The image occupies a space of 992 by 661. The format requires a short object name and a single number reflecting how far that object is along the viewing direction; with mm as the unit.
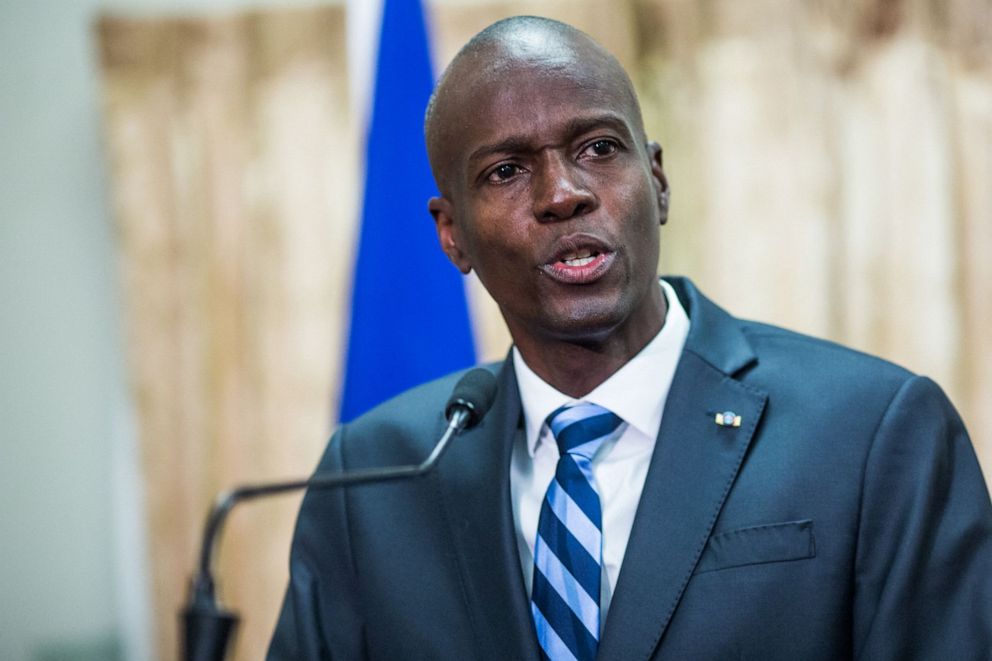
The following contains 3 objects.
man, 2767
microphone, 2548
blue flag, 3457
